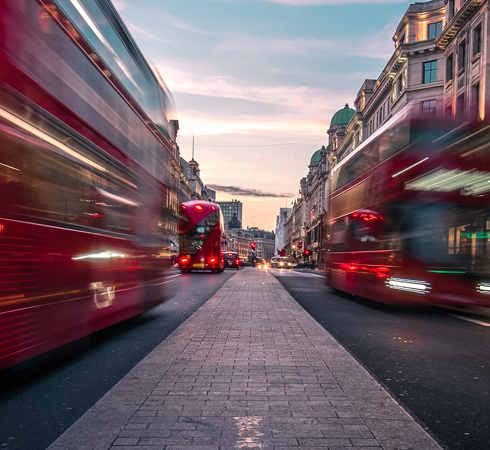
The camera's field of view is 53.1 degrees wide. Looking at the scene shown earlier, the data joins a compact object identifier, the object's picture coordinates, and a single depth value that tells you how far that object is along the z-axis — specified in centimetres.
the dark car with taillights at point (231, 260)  4975
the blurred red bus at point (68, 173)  413
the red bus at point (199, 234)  2761
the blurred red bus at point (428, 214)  885
